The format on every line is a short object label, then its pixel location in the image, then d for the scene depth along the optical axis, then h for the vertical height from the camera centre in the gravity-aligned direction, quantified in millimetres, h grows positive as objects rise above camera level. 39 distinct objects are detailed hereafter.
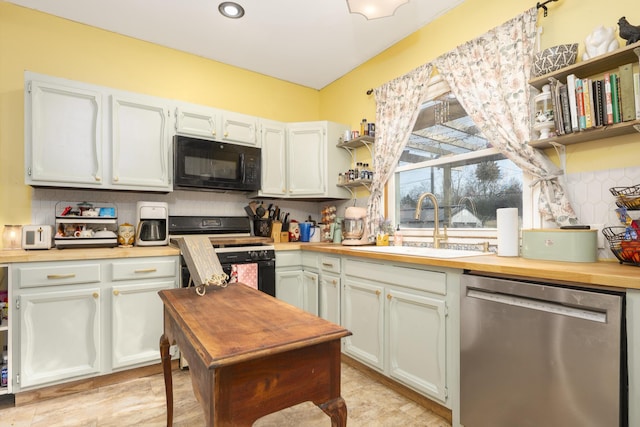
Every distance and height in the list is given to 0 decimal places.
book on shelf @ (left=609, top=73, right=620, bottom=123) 1633 +576
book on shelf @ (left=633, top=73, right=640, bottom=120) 1552 +589
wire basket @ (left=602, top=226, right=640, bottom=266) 1479 -152
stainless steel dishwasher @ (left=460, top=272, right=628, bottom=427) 1271 -615
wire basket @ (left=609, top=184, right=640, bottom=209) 1523 +77
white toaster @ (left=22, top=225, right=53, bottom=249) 2379 -128
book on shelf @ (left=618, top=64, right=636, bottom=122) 1582 +584
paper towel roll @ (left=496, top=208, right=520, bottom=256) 1967 -101
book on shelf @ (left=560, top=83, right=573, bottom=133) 1779 +577
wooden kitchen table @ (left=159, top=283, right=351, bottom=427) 858 -409
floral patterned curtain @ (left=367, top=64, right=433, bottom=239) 2881 +876
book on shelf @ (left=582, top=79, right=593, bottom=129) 1697 +583
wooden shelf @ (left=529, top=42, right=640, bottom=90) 1622 +794
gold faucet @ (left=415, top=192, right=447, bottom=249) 2533 -94
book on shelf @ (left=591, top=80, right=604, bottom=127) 1674 +562
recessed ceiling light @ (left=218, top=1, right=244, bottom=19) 2617 +1691
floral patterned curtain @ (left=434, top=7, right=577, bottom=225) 1969 +811
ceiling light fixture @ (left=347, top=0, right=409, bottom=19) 2086 +1352
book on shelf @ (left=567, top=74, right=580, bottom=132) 1748 +602
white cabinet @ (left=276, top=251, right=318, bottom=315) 3084 -620
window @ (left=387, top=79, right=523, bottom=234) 2396 +340
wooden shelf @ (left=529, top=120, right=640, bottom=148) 1602 +427
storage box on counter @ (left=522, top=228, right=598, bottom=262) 1666 -155
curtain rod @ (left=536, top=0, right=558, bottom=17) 2043 +1305
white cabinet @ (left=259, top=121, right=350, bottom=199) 3512 +604
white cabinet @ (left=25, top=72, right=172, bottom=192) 2398 +639
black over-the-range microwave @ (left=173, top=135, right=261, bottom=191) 2871 +486
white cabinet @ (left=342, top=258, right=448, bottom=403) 1945 -707
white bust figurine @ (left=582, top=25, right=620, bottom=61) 1724 +915
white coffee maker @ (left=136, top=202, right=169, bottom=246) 2762 -50
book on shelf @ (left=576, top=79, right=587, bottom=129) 1725 +591
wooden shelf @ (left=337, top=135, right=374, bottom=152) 3348 +784
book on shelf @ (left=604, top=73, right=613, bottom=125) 1646 +576
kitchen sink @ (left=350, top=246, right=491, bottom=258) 2147 -256
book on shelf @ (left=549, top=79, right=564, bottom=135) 1808 +580
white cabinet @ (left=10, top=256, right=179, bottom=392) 2105 -678
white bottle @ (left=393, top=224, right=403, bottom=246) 2953 -205
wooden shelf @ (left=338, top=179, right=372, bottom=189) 3336 +348
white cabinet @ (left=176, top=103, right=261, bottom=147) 2951 +879
